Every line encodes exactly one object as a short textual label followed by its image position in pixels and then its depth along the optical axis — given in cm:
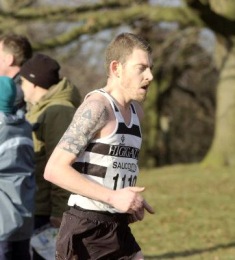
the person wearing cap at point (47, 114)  1128
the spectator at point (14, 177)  1042
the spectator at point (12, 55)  1217
